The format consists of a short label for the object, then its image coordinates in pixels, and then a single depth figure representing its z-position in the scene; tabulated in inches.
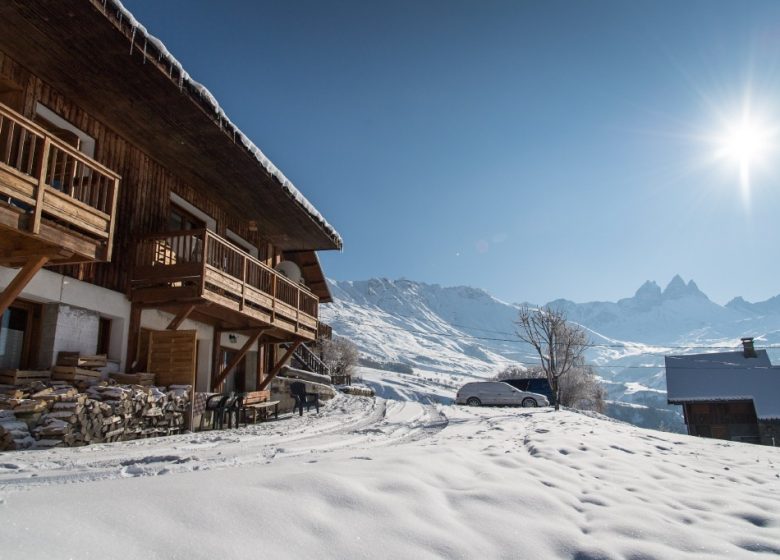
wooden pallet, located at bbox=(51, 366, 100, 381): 330.6
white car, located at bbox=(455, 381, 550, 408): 1039.6
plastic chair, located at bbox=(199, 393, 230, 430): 434.9
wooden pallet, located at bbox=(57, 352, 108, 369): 338.0
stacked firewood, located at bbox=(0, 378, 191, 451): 272.8
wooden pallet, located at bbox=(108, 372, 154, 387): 371.2
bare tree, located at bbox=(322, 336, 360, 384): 1510.2
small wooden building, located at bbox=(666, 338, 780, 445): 1253.1
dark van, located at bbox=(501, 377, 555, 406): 1403.8
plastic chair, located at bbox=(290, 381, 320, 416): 576.0
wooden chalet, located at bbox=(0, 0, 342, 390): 287.7
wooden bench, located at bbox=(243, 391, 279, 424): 507.5
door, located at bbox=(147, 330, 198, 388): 402.9
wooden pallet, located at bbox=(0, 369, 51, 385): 295.9
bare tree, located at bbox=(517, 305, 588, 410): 989.8
